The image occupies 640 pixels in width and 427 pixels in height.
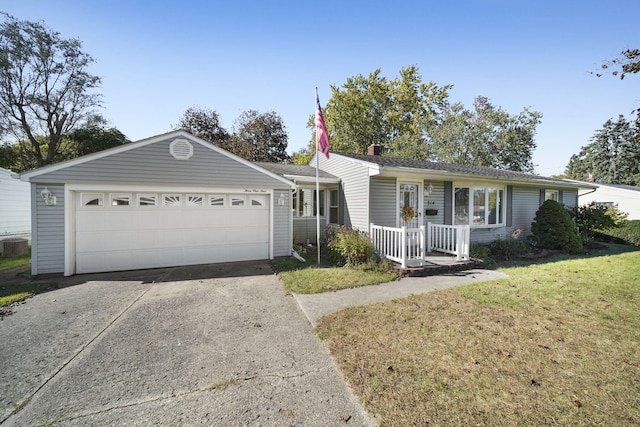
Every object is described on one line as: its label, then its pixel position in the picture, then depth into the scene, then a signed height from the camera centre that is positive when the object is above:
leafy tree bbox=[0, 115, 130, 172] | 19.75 +5.18
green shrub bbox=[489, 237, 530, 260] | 9.04 -1.32
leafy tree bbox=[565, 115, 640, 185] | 35.53 +8.01
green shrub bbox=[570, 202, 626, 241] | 11.63 -0.32
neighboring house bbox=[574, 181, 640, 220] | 19.33 +1.17
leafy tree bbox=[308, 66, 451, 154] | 26.00 +10.46
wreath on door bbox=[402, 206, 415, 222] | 8.96 -0.10
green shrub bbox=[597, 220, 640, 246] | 12.49 -1.03
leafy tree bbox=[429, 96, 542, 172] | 25.81 +7.43
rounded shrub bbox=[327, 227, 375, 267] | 7.37 -1.09
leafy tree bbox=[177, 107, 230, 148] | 24.86 +8.31
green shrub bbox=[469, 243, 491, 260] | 8.24 -1.30
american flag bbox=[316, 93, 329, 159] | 7.45 +2.24
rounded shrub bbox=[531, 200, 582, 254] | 10.05 -0.71
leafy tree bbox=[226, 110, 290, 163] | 24.73 +7.31
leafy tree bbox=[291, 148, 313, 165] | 27.94 +6.20
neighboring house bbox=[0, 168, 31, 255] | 11.38 +0.06
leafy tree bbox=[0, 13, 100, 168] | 18.05 +9.14
